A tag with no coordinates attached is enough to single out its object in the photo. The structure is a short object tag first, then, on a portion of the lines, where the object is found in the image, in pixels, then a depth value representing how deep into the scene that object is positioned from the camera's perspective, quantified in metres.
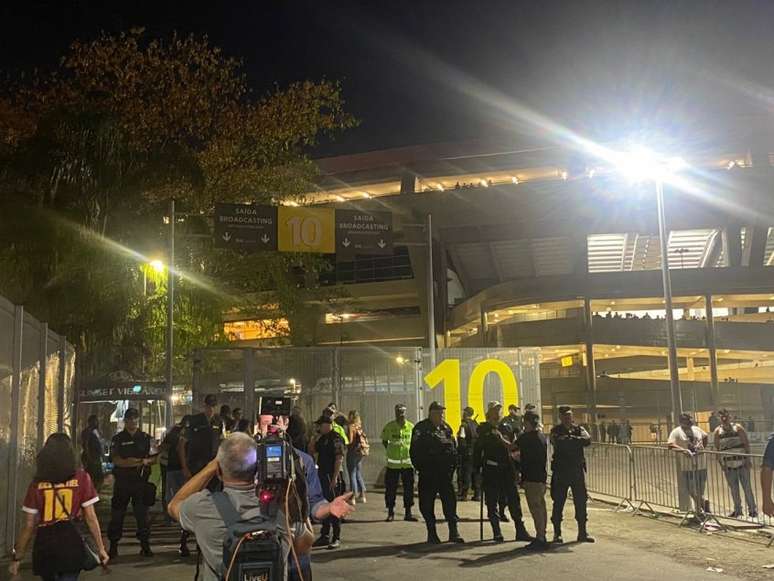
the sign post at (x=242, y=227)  17.55
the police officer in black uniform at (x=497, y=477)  10.40
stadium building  44.97
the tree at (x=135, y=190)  14.91
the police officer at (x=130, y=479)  9.62
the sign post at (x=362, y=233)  18.58
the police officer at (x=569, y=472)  10.38
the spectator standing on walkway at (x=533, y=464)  10.15
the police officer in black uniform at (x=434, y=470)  10.39
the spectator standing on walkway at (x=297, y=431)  11.62
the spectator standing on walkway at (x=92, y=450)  13.06
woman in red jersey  5.31
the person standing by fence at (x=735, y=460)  11.95
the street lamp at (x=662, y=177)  14.03
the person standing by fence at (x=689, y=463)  12.20
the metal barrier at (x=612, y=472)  14.39
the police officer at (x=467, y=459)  14.82
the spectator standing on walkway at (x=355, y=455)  14.27
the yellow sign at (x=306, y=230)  18.05
